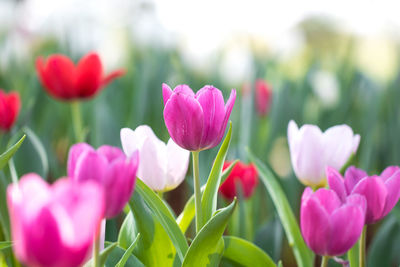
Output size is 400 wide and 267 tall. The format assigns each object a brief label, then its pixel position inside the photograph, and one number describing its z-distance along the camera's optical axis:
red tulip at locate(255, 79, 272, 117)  1.94
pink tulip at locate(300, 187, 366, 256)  0.91
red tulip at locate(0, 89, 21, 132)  1.33
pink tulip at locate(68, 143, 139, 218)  0.85
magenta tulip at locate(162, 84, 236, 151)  0.94
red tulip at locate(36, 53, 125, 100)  1.60
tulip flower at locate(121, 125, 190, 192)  1.00
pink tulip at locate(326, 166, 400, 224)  0.95
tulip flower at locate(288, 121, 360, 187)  1.06
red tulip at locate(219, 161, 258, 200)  1.23
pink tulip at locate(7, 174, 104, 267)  0.77
